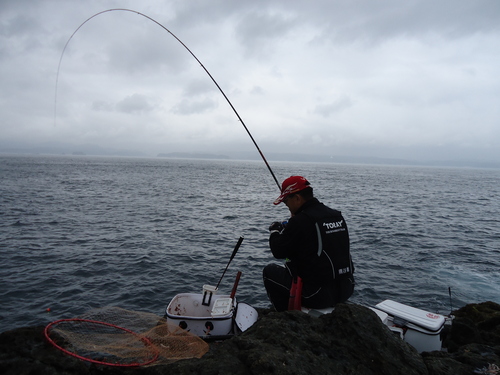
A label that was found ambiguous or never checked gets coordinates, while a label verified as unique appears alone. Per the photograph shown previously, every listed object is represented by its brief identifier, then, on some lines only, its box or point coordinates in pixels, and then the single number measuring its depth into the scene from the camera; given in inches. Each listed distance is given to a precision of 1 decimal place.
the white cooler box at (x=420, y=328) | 174.9
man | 168.4
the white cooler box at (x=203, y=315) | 179.5
